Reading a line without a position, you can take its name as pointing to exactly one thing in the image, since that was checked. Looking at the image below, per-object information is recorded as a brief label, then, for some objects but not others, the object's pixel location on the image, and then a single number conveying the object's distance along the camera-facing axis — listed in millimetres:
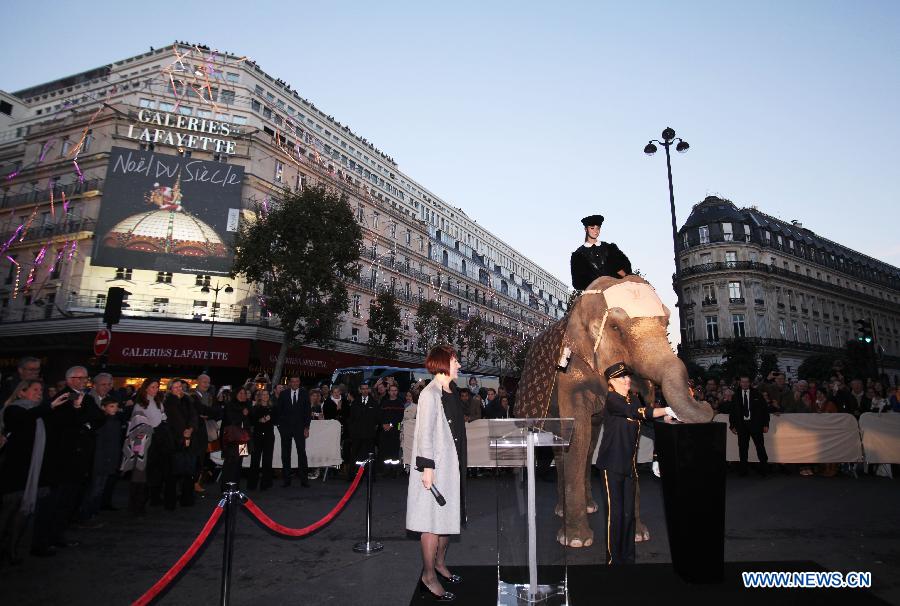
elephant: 4297
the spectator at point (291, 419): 9898
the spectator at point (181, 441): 7672
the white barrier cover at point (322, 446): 10969
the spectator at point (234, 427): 8008
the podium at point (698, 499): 3586
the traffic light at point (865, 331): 16141
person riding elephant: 5516
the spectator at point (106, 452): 6766
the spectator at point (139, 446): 7164
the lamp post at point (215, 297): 26375
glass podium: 3291
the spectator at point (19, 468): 4809
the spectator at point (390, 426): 11211
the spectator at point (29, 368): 5570
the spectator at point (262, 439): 9344
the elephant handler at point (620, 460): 4355
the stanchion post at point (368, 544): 5402
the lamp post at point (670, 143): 15046
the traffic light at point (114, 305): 11195
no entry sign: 9937
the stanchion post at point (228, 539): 3438
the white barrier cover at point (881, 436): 10195
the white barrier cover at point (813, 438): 10359
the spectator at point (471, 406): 12916
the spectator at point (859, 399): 11406
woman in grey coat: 3873
